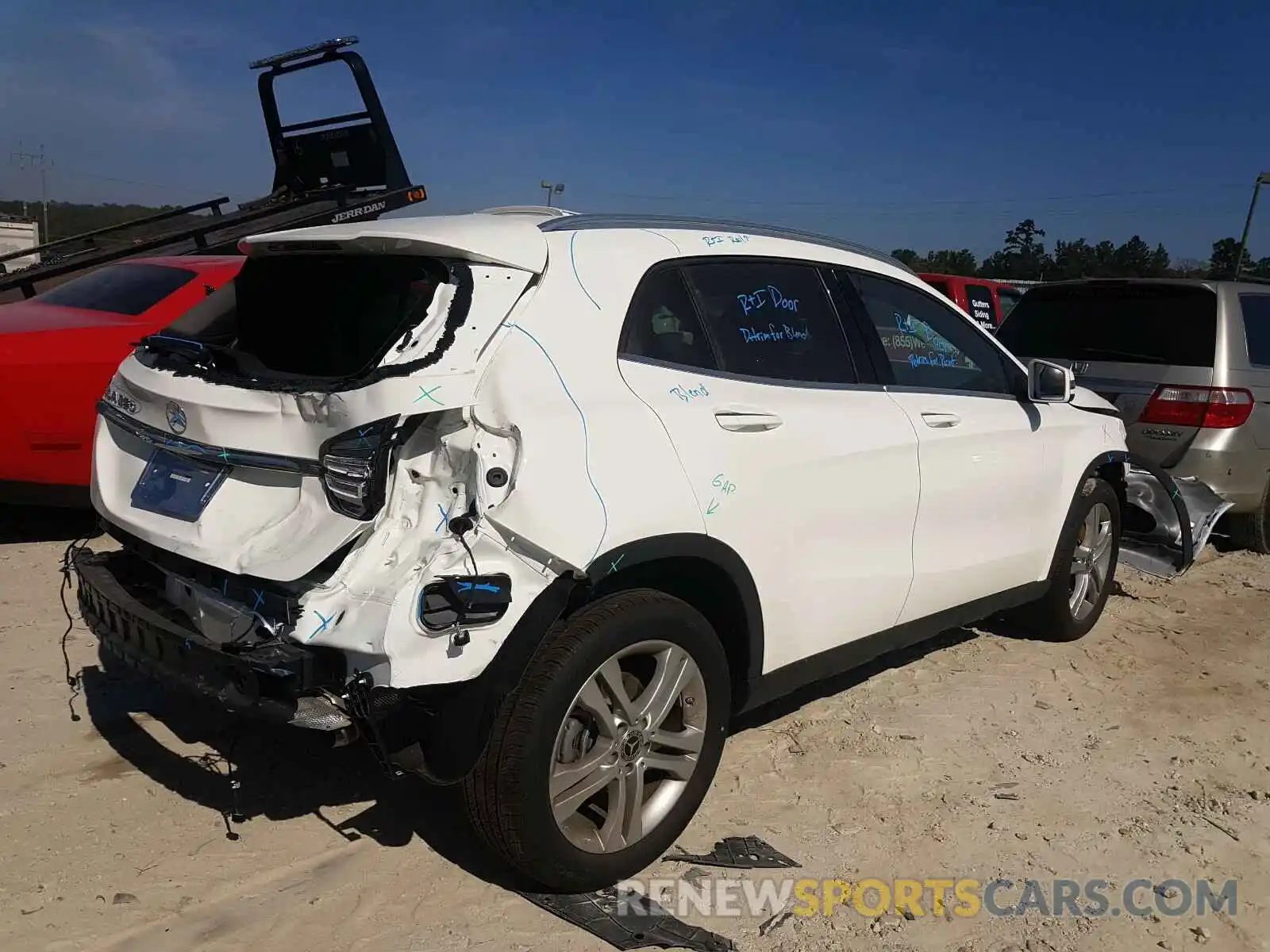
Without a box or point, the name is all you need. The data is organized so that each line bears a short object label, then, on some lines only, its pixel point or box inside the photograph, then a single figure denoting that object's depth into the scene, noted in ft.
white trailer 85.15
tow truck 25.63
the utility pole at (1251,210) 95.05
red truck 47.44
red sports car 17.65
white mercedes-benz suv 7.99
